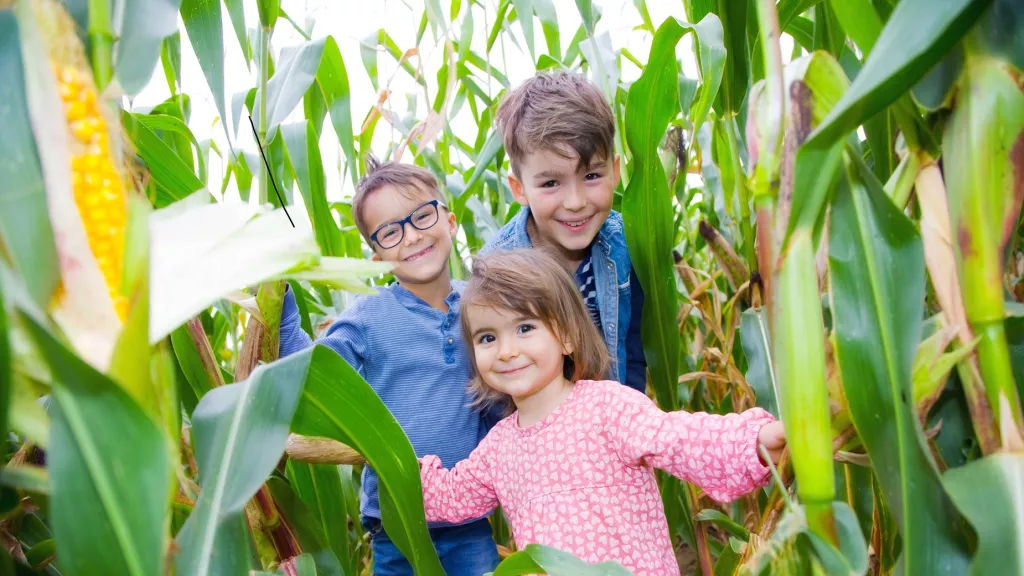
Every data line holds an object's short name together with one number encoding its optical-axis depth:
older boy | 1.42
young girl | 1.03
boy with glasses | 1.45
